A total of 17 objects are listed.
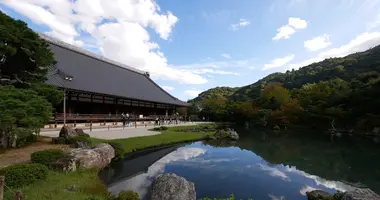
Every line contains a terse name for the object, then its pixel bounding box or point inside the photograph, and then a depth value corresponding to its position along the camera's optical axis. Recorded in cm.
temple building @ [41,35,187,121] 2288
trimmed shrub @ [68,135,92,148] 1234
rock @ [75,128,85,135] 1505
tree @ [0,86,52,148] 912
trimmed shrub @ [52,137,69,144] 1309
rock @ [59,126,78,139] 1382
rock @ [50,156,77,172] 885
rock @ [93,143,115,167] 1132
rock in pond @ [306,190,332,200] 829
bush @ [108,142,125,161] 1326
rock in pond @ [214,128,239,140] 2631
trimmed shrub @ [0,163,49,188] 658
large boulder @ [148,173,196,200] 661
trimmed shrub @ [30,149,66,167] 858
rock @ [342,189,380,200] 659
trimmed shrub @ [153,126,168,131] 2709
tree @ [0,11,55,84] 1209
